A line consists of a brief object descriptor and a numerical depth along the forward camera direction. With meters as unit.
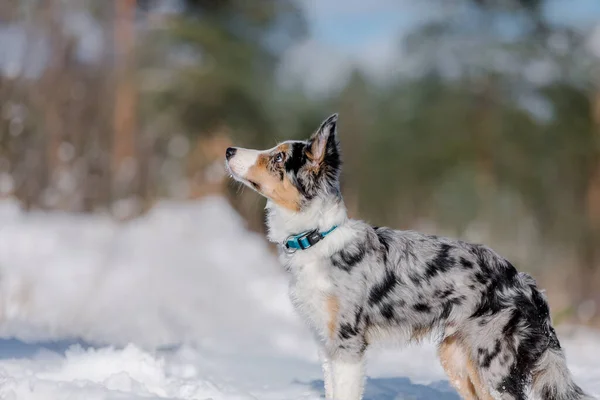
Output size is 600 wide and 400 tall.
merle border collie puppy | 4.93
